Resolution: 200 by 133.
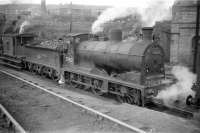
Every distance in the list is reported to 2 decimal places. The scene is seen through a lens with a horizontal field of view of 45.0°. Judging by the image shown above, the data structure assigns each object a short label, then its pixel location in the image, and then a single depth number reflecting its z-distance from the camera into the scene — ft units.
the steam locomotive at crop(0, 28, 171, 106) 29.91
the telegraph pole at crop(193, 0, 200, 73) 49.13
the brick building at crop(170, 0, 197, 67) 51.84
